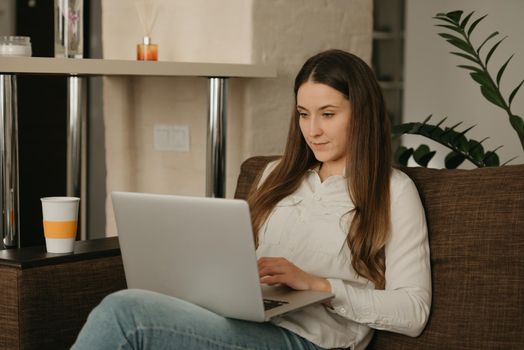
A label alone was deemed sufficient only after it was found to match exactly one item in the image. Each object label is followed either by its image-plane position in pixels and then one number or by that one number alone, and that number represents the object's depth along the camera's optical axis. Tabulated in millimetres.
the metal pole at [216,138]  3012
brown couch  2029
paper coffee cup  2182
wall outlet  3338
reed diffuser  3068
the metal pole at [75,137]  3219
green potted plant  2934
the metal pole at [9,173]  2635
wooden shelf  2549
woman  1866
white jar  2639
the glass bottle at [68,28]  2963
